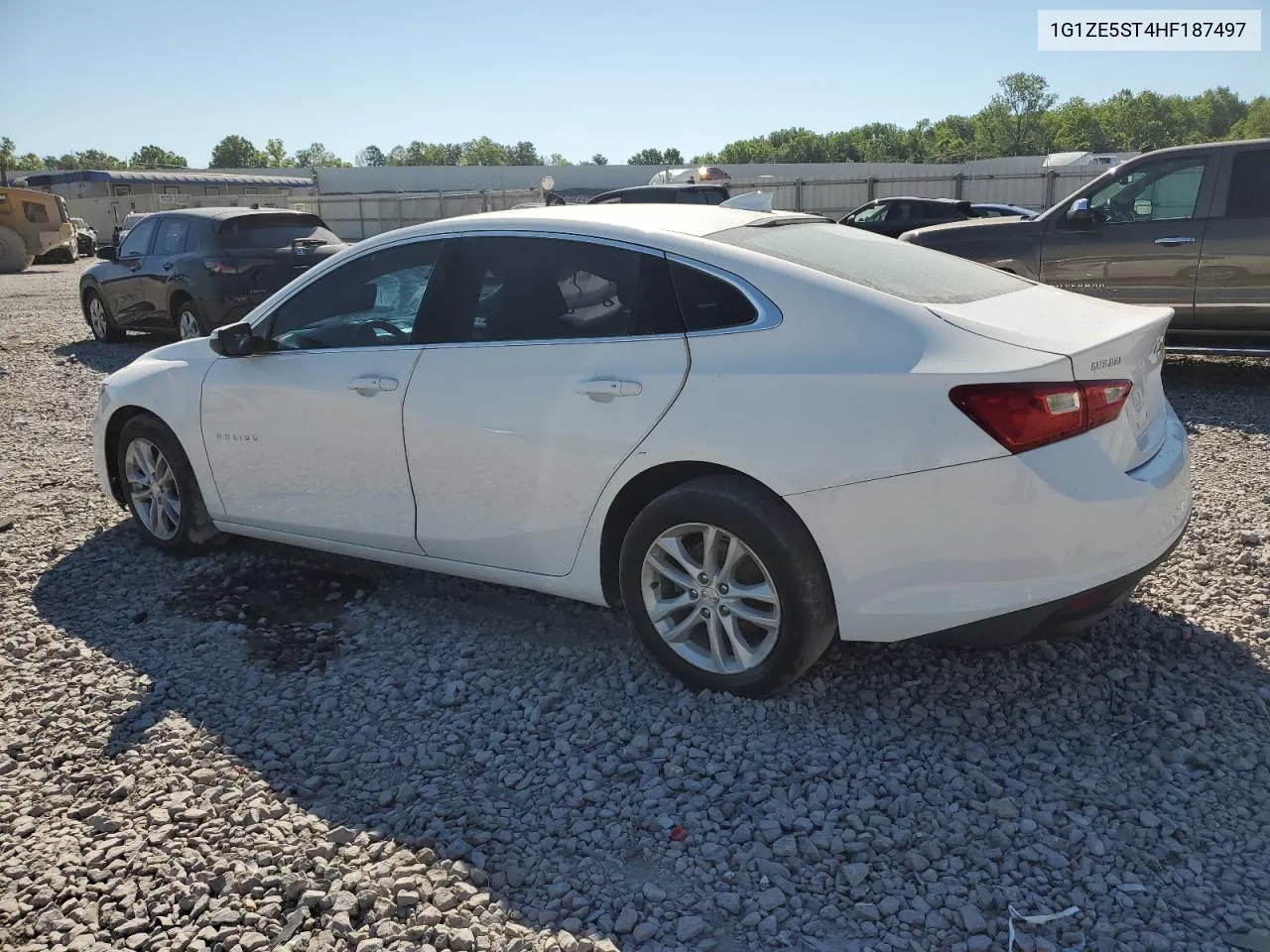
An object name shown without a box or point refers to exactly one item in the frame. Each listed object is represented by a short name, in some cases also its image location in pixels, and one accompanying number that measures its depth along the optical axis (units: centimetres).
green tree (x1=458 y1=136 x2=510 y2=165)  16362
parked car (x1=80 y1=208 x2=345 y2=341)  1184
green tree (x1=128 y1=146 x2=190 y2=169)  15712
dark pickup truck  828
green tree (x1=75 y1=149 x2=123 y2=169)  13082
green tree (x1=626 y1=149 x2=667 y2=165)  16350
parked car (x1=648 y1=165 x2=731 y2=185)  3234
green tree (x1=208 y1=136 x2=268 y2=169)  16538
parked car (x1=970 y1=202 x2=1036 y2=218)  2025
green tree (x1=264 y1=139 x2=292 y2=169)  16262
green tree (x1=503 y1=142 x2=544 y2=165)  16700
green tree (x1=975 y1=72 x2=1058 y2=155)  13400
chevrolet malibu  315
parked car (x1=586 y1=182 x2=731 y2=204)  1942
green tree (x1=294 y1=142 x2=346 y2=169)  17750
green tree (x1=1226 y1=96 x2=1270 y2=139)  10838
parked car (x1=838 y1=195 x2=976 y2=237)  2125
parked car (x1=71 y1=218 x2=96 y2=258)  3922
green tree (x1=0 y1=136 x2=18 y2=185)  13820
